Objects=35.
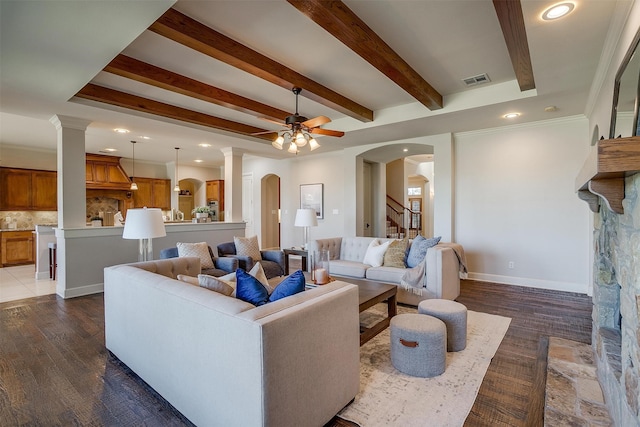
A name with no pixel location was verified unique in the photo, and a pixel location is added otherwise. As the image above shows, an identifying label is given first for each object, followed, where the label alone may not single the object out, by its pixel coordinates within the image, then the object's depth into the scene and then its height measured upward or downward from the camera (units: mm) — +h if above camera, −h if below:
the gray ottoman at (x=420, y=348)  2377 -1043
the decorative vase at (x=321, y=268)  2977 -558
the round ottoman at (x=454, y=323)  2768 -982
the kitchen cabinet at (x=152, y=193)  9148 +601
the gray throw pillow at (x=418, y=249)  4191 -508
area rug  1942 -1261
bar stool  5664 -872
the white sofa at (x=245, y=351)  1461 -753
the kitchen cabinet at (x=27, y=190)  6926 +557
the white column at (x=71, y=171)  4484 +625
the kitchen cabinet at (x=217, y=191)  10047 +705
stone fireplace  1488 -605
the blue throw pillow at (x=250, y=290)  1879 -474
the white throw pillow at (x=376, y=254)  4523 -614
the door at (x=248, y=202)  9180 +323
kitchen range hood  7961 +1046
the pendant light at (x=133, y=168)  8480 +1319
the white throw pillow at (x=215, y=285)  2082 -481
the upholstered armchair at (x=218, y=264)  4141 -707
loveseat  3838 -788
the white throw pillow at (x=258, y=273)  2463 -478
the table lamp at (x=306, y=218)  5113 -89
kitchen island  4523 -635
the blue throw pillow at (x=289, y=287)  1898 -460
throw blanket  3898 -834
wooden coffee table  2934 -843
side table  5328 -705
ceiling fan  3717 +1056
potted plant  6797 +24
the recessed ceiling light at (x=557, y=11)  2123 +1394
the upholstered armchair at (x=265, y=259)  4617 -723
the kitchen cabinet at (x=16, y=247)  6781 -739
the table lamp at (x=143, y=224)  3189 -108
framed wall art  7699 +383
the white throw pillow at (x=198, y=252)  4105 -512
